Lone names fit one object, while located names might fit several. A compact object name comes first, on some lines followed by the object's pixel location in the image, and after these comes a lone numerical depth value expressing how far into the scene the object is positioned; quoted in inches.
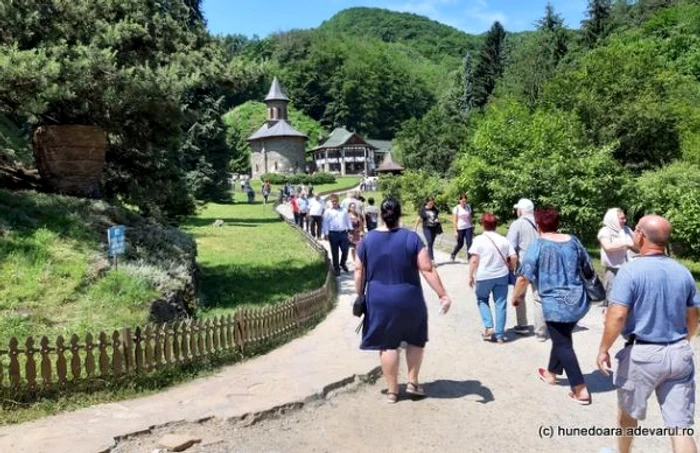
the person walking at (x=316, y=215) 829.2
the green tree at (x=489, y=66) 2628.0
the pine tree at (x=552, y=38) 2282.2
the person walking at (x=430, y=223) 556.7
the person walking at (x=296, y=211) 1000.7
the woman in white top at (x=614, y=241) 315.0
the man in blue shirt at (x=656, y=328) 146.1
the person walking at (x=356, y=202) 651.6
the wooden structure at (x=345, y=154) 3708.2
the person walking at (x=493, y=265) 312.5
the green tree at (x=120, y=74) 353.4
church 3284.9
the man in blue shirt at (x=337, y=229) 549.3
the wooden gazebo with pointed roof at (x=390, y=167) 2628.0
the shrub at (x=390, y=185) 1463.1
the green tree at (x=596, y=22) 2357.5
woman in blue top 221.3
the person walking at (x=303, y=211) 959.5
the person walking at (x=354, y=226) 616.4
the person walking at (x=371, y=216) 668.1
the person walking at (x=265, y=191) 1712.4
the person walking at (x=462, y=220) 563.8
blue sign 323.9
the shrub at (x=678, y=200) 693.9
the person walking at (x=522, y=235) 333.4
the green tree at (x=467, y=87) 2741.1
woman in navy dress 209.9
